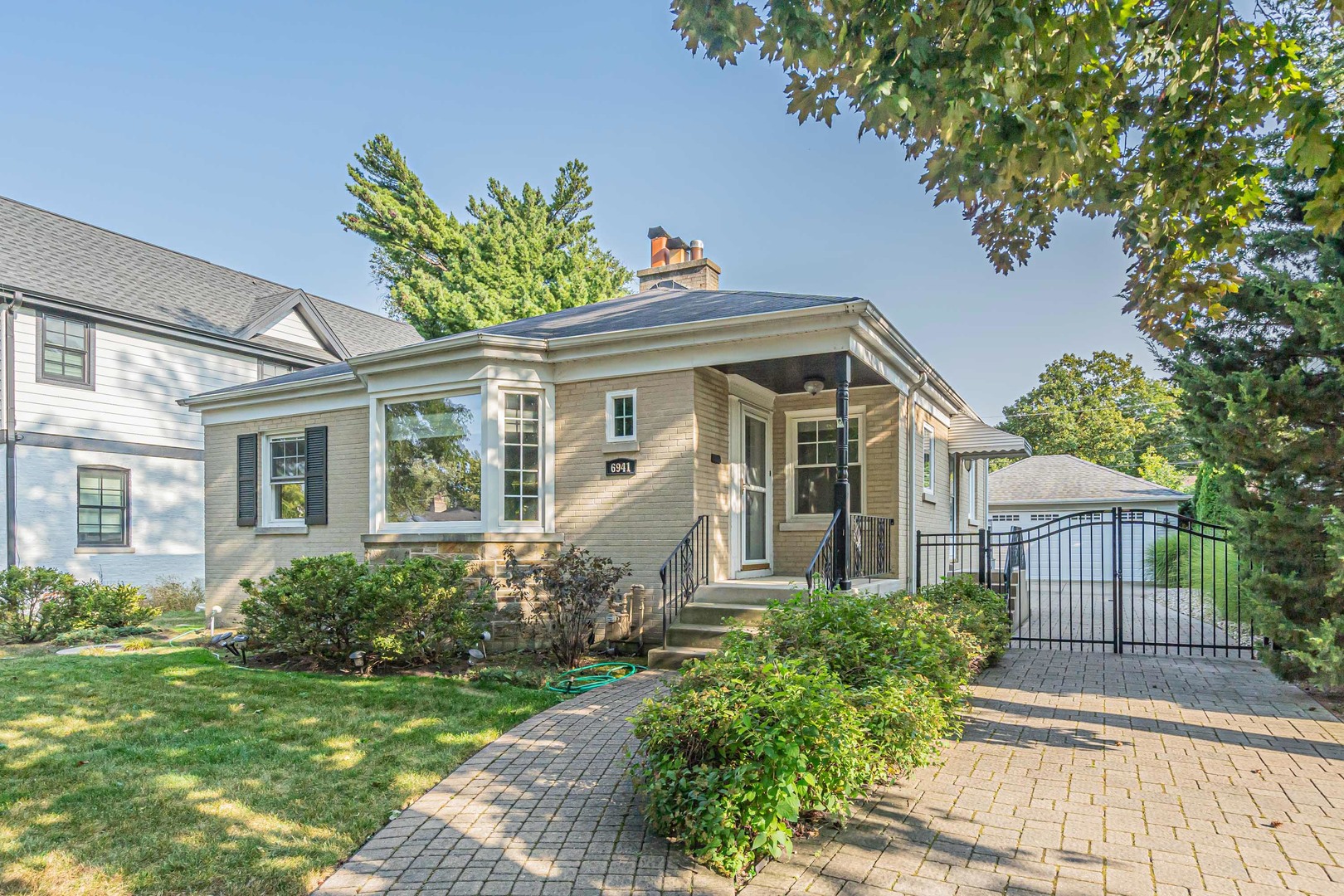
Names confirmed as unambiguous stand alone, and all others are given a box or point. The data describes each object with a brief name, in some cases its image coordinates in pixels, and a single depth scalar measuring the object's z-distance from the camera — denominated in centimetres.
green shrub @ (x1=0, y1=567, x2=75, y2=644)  1025
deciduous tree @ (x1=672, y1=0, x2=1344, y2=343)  329
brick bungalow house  826
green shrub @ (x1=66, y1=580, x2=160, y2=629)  1067
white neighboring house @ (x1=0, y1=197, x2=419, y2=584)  1292
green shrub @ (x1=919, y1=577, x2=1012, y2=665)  712
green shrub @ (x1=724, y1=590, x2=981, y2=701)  471
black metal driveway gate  910
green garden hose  662
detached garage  2241
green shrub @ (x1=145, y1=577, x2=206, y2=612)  1425
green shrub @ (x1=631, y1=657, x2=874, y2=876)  317
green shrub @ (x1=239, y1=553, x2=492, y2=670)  720
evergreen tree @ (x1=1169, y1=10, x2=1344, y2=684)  616
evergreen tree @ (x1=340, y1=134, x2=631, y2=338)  2059
